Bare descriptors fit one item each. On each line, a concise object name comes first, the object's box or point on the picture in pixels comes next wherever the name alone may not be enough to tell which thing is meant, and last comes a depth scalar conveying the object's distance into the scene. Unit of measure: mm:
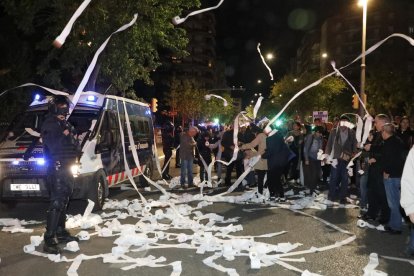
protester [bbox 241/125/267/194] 11031
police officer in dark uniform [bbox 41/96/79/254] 6539
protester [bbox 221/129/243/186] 14109
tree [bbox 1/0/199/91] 16141
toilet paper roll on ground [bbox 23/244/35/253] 6352
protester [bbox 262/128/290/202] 10969
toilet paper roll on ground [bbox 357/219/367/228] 8172
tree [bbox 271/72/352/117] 51031
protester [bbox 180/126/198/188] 13320
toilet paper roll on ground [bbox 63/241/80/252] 6405
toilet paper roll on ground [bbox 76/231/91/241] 7004
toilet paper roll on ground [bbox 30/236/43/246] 6645
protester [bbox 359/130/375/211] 9461
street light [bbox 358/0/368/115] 19866
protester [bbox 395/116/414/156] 11438
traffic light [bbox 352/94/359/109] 21828
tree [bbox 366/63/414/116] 46031
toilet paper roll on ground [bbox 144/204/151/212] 9030
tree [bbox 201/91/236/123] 58091
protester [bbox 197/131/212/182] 14102
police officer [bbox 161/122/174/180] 16266
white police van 8414
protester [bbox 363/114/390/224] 8119
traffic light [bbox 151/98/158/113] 25016
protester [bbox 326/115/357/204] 10594
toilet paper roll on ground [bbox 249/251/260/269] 5677
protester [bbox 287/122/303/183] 13930
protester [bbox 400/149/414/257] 4141
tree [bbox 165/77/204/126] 55469
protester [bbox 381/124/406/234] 7582
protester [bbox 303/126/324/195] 11703
